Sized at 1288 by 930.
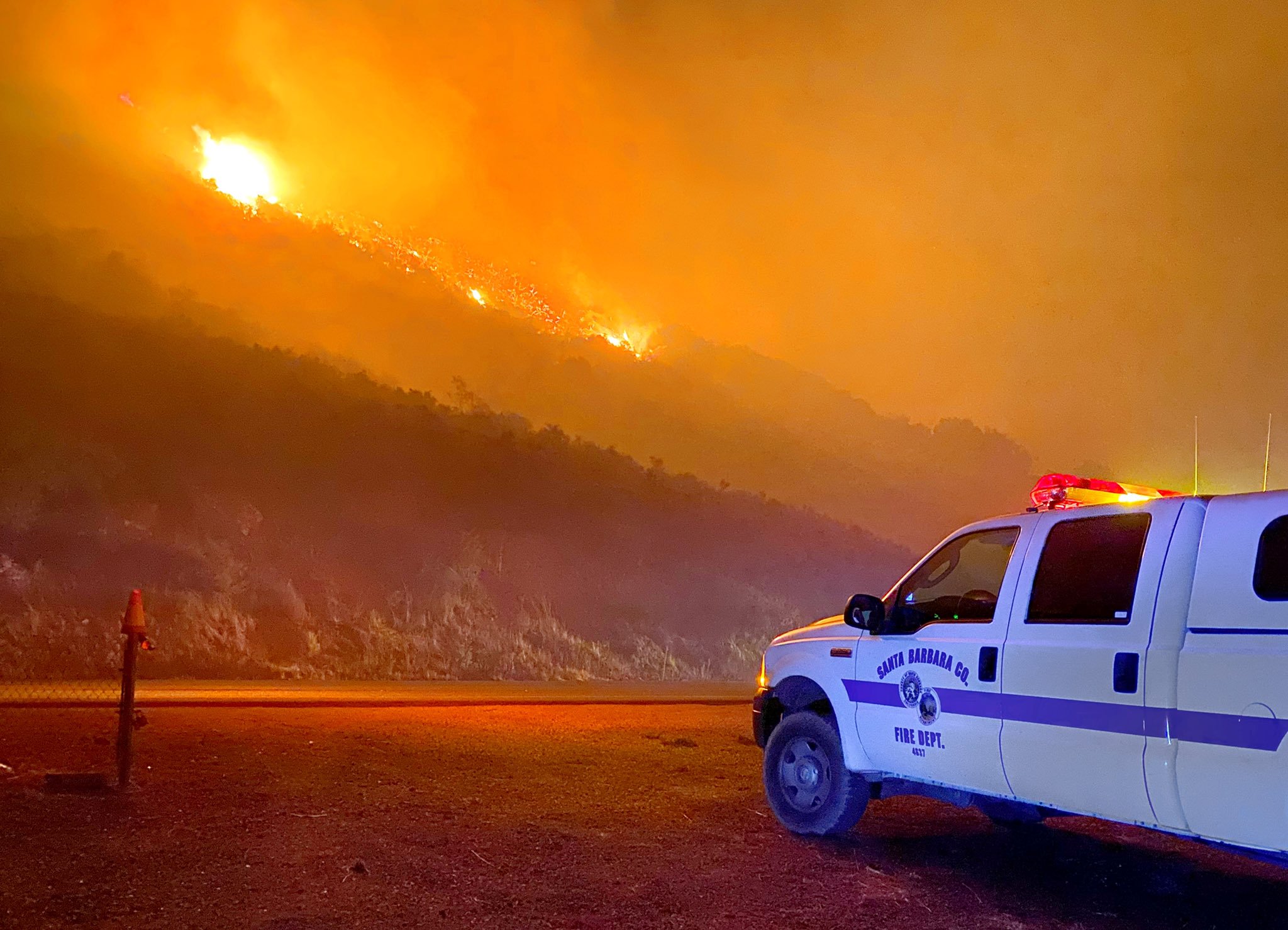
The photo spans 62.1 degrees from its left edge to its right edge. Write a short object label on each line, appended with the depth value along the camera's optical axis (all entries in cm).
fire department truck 459
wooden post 753
